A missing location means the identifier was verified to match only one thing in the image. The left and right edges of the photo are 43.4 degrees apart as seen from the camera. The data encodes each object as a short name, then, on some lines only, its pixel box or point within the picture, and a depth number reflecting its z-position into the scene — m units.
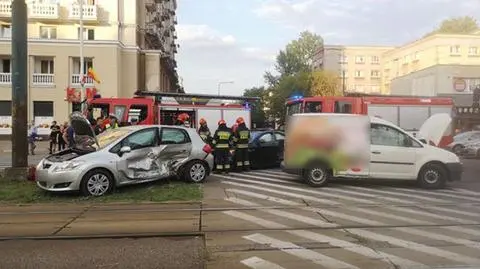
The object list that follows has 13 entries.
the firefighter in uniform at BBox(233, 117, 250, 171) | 17.97
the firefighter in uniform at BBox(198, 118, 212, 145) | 17.67
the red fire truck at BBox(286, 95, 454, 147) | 22.92
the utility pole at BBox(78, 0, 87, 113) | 34.93
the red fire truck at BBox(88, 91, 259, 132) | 22.67
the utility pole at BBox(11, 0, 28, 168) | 14.84
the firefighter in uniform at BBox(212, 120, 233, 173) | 17.28
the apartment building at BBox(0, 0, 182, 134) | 43.81
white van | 14.53
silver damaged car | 12.24
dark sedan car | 19.30
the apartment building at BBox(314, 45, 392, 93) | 108.81
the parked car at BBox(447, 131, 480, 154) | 28.02
